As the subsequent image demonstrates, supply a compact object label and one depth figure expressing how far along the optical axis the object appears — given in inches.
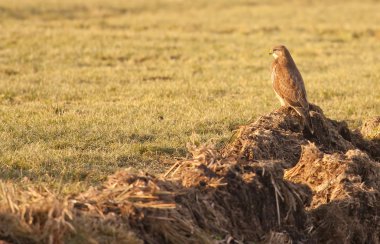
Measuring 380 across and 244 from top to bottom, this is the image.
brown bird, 835.4
